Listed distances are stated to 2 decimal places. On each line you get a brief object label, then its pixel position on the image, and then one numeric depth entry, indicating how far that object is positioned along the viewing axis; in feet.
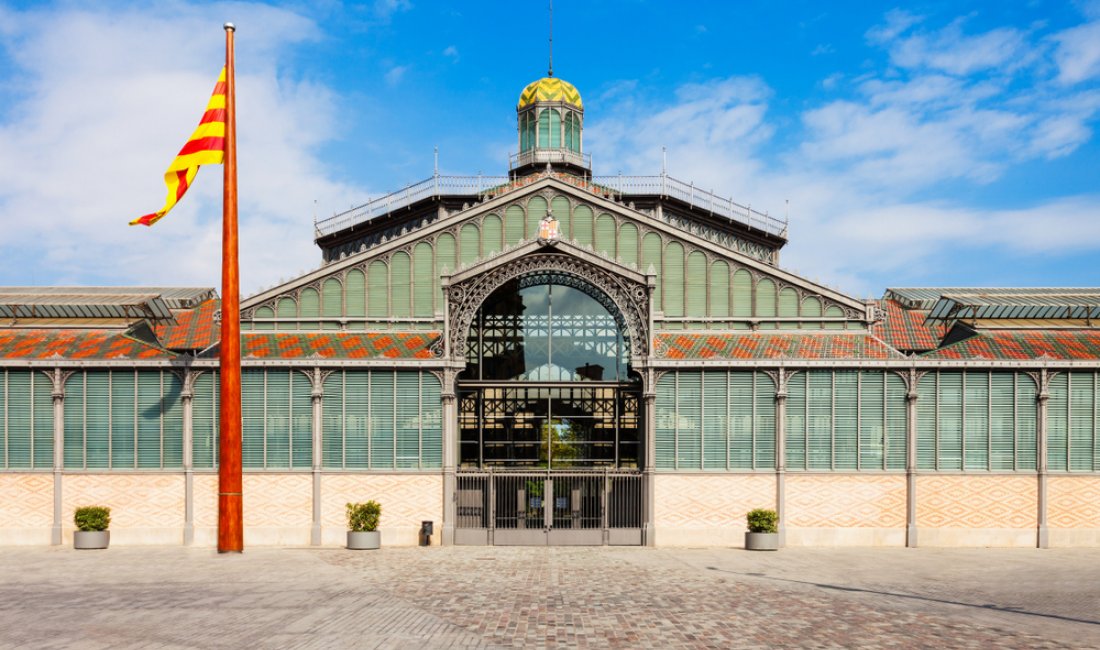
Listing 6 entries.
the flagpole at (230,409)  112.47
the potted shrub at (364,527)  121.08
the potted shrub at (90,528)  120.26
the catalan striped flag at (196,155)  113.91
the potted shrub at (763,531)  119.65
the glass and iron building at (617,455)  125.18
